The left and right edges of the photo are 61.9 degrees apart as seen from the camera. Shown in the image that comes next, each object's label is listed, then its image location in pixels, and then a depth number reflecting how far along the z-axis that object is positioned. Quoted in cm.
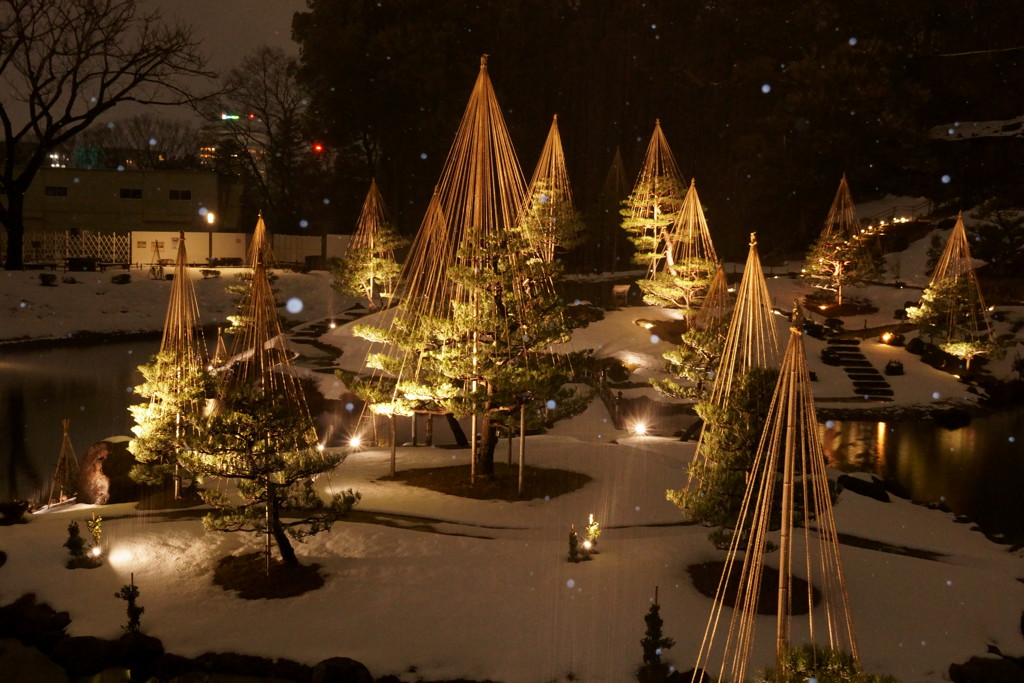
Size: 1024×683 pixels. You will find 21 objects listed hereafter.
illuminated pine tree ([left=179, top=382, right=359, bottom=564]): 1091
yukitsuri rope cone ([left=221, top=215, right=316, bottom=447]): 1156
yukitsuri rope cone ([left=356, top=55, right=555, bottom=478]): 1448
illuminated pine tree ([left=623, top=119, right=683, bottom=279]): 3027
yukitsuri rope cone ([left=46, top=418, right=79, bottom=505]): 1557
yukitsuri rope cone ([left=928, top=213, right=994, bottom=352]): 2817
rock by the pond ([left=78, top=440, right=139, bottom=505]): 1471
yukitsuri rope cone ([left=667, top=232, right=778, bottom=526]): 1057
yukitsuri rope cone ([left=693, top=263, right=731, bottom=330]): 2400
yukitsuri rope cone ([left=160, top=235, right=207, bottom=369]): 1408
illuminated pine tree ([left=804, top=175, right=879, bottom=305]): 3297
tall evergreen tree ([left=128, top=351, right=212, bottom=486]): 1388
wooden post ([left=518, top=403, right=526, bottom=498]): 1491
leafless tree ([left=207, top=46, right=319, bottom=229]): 5194
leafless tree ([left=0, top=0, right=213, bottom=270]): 3538
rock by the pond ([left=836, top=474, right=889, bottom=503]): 1569
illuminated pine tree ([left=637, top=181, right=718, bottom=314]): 2814
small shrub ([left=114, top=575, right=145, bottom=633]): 1007
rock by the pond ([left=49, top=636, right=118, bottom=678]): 995
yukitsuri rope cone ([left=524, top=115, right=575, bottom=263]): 2583
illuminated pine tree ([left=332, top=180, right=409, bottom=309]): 3225
